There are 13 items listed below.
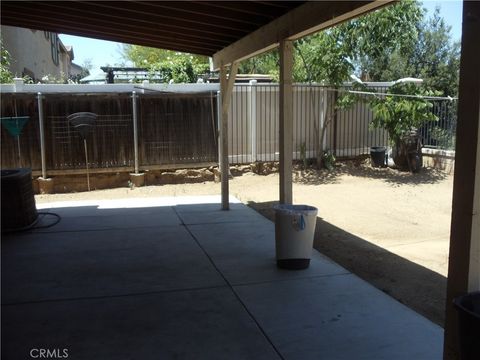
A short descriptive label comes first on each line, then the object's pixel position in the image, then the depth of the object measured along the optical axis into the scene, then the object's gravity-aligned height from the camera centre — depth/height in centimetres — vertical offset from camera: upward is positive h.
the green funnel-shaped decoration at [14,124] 781 +6
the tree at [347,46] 1074 +176
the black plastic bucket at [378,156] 1195 -84
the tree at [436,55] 1867 +270
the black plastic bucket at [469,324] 216 -92
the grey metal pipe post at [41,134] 941 -14
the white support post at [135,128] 995 -5
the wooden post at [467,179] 229 -29
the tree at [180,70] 1430 +172
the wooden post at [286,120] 503 +4
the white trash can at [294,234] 464 -108
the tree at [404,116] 1088 +13
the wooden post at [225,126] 723 -2
